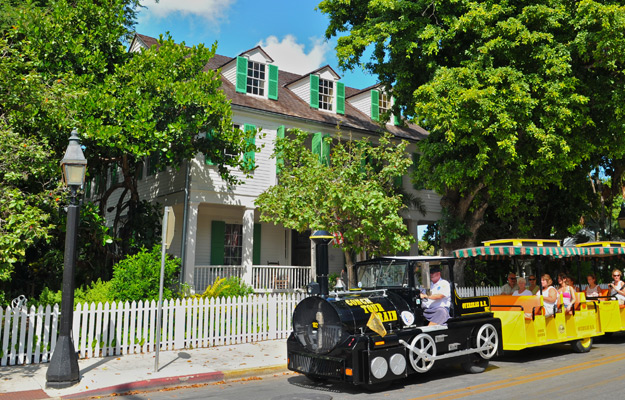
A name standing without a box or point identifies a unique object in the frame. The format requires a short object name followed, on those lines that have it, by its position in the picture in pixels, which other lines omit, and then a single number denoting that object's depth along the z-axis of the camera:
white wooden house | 17.59
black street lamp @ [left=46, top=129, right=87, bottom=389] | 8.26
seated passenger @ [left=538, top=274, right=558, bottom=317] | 10.80
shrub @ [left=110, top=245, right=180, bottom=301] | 12.09
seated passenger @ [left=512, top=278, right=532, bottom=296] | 11.86
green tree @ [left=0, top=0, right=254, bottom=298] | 10.10
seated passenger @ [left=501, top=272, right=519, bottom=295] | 12.68
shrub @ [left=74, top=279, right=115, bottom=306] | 11.98
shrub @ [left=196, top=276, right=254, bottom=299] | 14.47
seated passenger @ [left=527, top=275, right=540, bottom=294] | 12.35
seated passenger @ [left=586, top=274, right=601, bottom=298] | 13.65
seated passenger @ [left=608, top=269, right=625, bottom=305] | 13.08
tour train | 7.78
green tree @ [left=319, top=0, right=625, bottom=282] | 13.85
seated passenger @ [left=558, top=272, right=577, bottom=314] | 11.26
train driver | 8.91
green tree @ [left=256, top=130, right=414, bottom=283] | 13.83
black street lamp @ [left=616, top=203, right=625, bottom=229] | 15.66
